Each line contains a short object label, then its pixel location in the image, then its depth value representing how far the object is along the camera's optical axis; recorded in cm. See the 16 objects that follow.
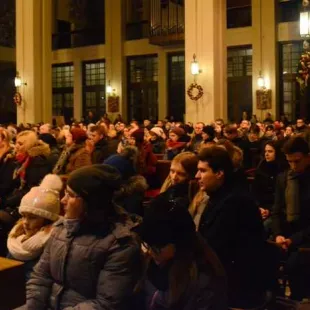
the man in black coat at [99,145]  880
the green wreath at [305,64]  1317
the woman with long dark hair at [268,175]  680
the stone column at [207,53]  1487
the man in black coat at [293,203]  501
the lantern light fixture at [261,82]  2055
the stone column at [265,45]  2050
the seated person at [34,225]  382
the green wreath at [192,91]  1498
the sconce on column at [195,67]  1490
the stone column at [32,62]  1948
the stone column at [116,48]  2402
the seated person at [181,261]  273
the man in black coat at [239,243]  353
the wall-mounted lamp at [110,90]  2422
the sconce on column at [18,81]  1966
